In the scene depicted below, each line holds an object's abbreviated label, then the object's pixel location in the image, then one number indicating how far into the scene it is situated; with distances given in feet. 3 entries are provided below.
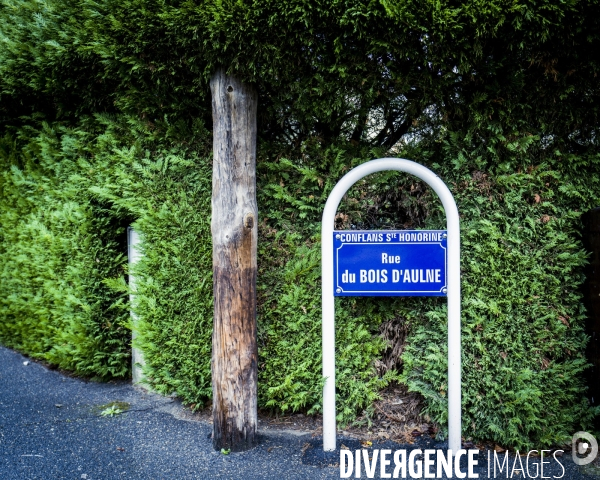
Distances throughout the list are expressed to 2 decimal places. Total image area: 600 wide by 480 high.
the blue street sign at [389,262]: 10.27
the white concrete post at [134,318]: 15.37
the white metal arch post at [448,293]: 10.08
